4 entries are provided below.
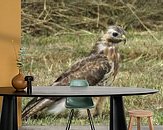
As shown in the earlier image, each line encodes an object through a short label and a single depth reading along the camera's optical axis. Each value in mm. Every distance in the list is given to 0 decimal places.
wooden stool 8977
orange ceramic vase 7873
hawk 11477
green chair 9242
